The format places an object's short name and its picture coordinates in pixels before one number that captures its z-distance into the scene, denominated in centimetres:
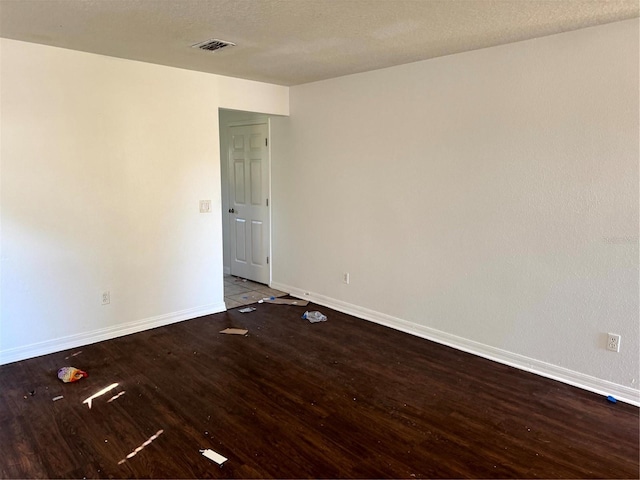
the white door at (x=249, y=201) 548
